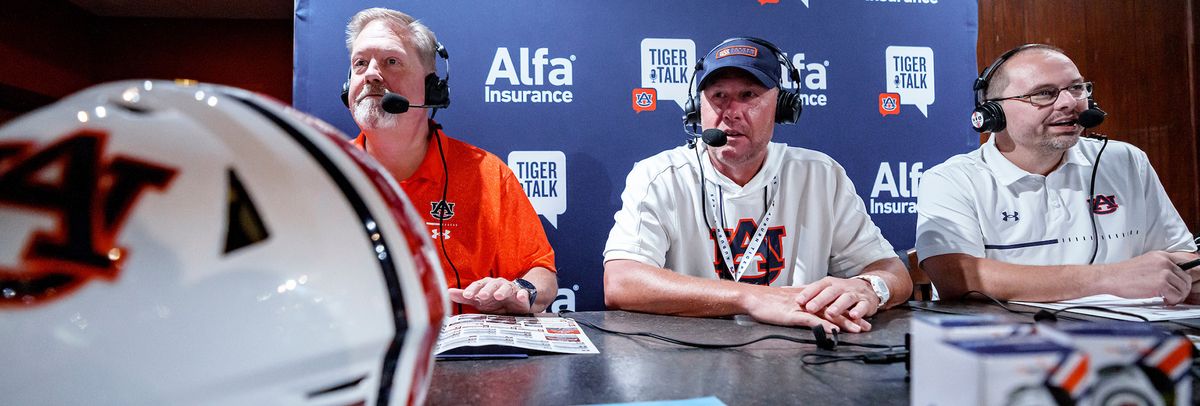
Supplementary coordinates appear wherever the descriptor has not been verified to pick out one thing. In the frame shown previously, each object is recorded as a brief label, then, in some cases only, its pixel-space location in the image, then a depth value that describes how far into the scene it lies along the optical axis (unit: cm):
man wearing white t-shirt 176
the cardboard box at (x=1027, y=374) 39
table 71
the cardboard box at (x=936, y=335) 43
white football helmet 37
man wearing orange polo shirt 191
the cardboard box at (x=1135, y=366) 39
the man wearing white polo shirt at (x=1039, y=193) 189
